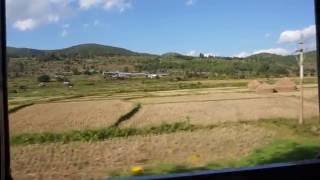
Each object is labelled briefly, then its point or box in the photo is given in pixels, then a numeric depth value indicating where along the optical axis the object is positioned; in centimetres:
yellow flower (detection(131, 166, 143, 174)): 907
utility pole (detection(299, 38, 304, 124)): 1708
